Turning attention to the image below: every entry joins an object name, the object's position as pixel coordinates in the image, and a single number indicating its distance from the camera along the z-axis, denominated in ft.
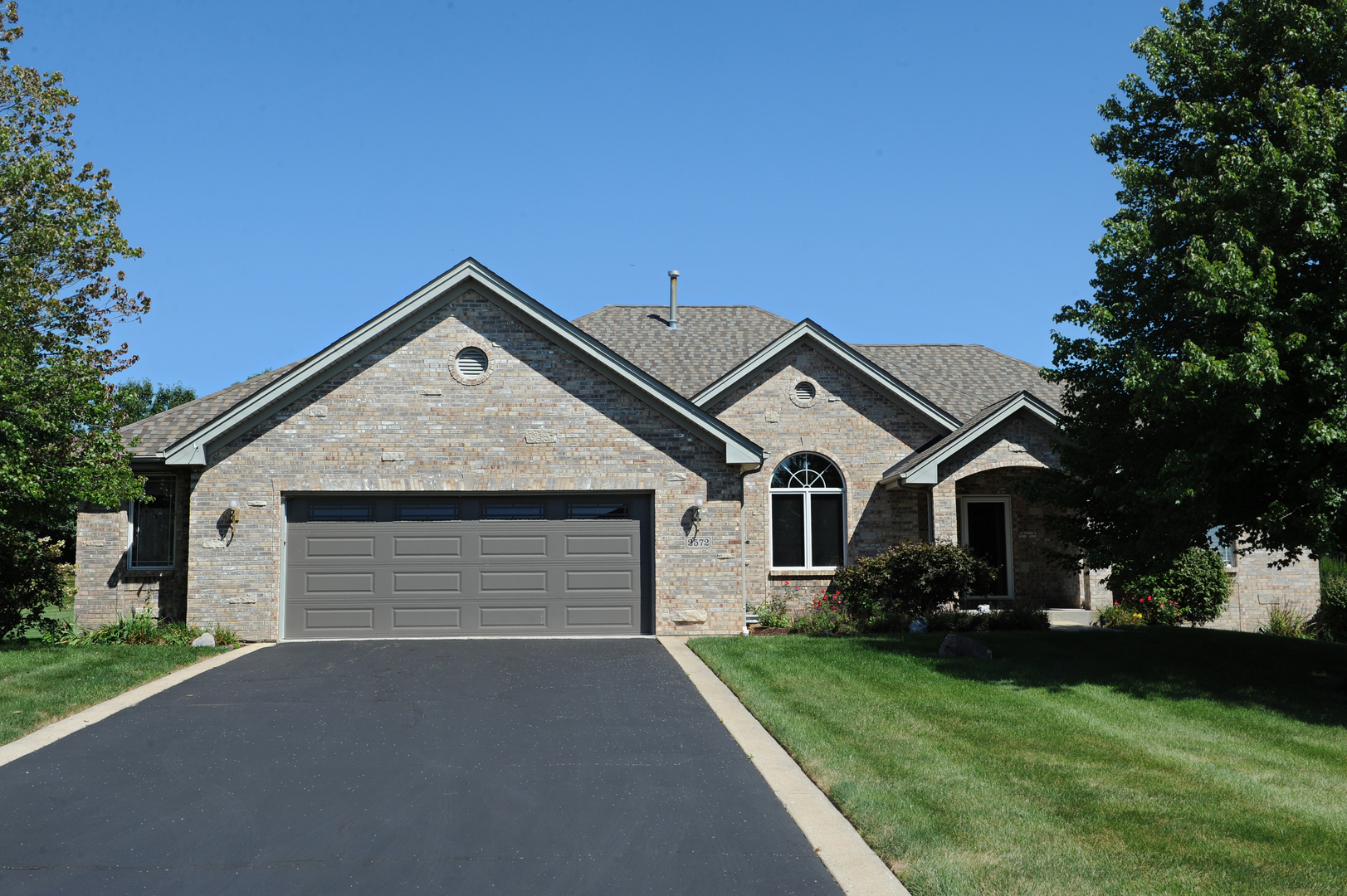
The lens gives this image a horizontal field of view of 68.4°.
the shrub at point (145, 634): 51.72
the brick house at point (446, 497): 53.16
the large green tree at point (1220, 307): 36.11
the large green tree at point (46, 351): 47.57
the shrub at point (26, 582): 53.52
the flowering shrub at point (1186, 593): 63.00
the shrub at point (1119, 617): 61.67
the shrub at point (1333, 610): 64.64
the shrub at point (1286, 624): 64.59
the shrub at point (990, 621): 56.08
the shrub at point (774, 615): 58.49
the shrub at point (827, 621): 56.53
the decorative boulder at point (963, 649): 46.21
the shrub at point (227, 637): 52.03
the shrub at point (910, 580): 56.80
